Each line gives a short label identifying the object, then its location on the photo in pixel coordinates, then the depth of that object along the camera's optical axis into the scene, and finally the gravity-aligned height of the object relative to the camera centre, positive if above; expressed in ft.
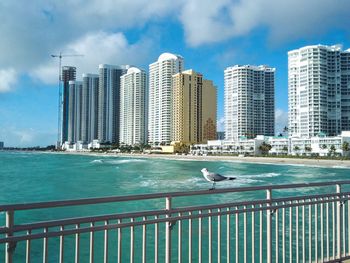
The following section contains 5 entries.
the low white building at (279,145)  407.58 -6.79
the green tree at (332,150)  349.82 -10.30
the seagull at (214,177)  18.63 -1.88
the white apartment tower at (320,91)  394.52 +49.41
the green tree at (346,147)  337.72 -7.32
